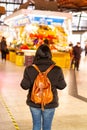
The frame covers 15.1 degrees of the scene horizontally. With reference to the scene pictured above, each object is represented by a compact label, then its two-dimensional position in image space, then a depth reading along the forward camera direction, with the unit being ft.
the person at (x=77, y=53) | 54.44
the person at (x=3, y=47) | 68.37
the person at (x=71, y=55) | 58.58
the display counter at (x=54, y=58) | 58.39
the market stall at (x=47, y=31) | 59.57
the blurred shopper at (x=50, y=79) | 12.34
